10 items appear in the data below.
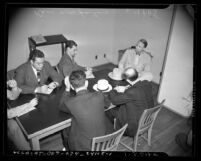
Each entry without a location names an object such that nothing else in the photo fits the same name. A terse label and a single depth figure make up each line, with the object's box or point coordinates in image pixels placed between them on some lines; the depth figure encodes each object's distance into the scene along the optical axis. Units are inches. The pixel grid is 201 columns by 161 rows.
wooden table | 75.7
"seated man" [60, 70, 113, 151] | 77.3
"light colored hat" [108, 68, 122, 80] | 105.8
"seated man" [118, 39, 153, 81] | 128.6
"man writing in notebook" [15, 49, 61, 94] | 92.7
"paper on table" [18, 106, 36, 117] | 81.0
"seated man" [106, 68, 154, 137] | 88.4
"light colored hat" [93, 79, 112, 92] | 96.6
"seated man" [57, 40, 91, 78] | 110.2
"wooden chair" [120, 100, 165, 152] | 88.9
